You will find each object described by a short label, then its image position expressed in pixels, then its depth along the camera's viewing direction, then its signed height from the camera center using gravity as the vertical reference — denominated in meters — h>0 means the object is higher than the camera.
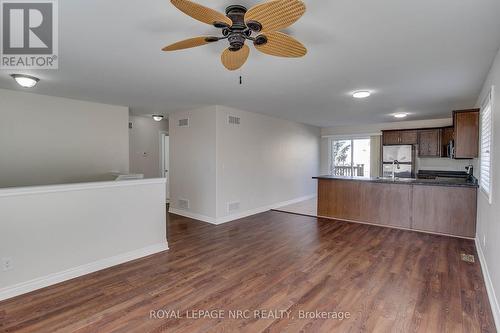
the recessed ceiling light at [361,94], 3.94 +1.05
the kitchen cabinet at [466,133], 3.73 +0.43
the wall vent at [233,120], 5.34 +0.86
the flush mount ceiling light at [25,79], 3.22 +1.02
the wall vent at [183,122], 5.68 +0.85
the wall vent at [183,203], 5.69 -0.96
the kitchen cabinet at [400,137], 6.78 +0.66
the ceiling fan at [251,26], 1.45 +0.87
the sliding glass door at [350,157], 8.09 +0.14
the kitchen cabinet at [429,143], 6.45 +0.48
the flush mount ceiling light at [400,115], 5.94 +1.10
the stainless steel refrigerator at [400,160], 6.87 +0.04
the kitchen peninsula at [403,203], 4.33 -0.79
